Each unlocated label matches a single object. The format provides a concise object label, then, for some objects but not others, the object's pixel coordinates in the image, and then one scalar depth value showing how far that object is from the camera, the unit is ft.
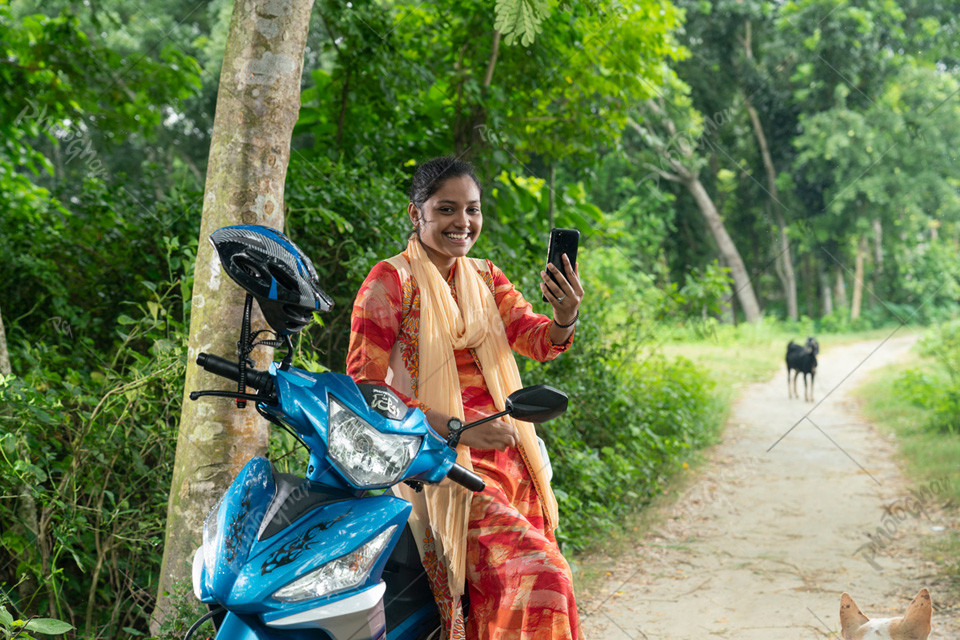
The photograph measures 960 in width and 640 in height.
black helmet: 5.56
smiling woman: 6.87
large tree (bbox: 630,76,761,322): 61.16
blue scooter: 5.37
